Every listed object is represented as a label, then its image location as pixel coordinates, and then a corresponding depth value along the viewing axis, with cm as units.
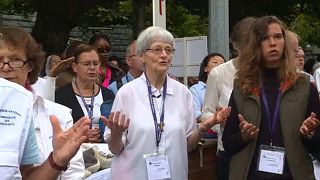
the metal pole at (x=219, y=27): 804
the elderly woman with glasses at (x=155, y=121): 407
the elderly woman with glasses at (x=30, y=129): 242
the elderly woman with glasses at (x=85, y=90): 546
